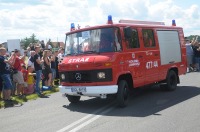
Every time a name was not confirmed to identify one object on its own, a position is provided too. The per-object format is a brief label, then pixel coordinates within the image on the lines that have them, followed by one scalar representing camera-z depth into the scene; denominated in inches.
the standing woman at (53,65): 620.7
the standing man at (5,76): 446.6
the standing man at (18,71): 482.6
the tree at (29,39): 3787.2
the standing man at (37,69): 513.1
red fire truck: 360.8
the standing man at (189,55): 845.2
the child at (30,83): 531.5
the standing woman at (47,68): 563.5
